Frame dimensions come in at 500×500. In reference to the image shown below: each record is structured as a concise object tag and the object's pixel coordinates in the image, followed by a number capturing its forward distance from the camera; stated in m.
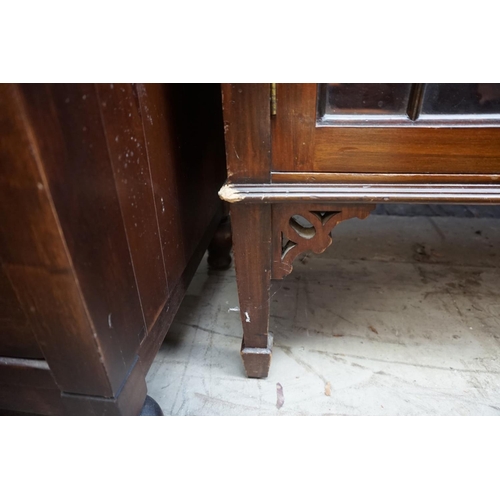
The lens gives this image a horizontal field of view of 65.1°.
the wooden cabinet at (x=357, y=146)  0.52
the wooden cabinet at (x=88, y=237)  0.37
